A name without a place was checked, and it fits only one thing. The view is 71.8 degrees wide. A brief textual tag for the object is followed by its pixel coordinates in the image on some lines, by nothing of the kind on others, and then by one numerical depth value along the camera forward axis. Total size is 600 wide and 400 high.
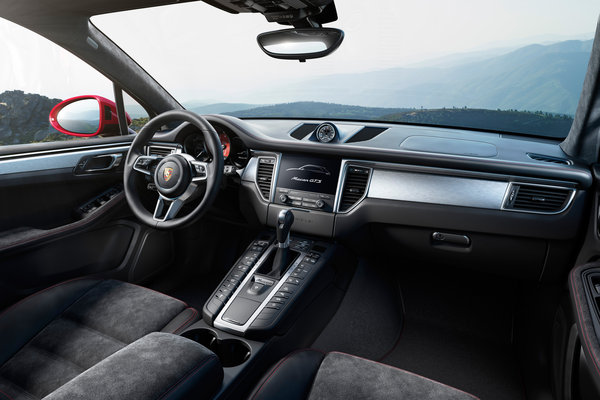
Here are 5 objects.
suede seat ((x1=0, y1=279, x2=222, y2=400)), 1.17
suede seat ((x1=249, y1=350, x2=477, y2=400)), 1.28
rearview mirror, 1.85
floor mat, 2.21
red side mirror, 2.53
